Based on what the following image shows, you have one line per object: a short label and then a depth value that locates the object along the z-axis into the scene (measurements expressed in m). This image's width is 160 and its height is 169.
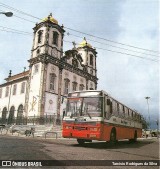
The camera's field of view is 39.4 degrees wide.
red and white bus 11.52
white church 31.92
